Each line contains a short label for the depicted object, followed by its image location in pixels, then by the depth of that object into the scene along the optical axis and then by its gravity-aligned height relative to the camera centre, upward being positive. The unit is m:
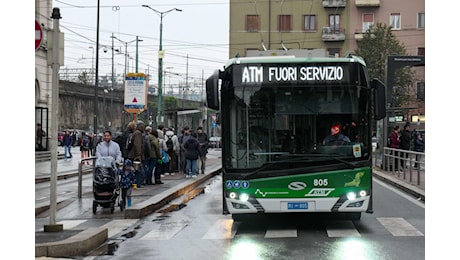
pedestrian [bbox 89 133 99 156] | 35.38 -1.14
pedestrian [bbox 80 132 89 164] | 31.95 -1.13
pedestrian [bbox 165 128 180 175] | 21.66 -0.85
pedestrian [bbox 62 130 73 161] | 34.13 -1.09
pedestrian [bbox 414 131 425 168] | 26.52 -0.74
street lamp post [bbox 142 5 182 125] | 37.05 +3.93
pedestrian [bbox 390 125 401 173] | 23.86 -0.51
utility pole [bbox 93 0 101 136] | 36.84 +4.75
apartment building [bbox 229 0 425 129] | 58.84 +11.00
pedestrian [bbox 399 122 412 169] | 23.66 -0.47
